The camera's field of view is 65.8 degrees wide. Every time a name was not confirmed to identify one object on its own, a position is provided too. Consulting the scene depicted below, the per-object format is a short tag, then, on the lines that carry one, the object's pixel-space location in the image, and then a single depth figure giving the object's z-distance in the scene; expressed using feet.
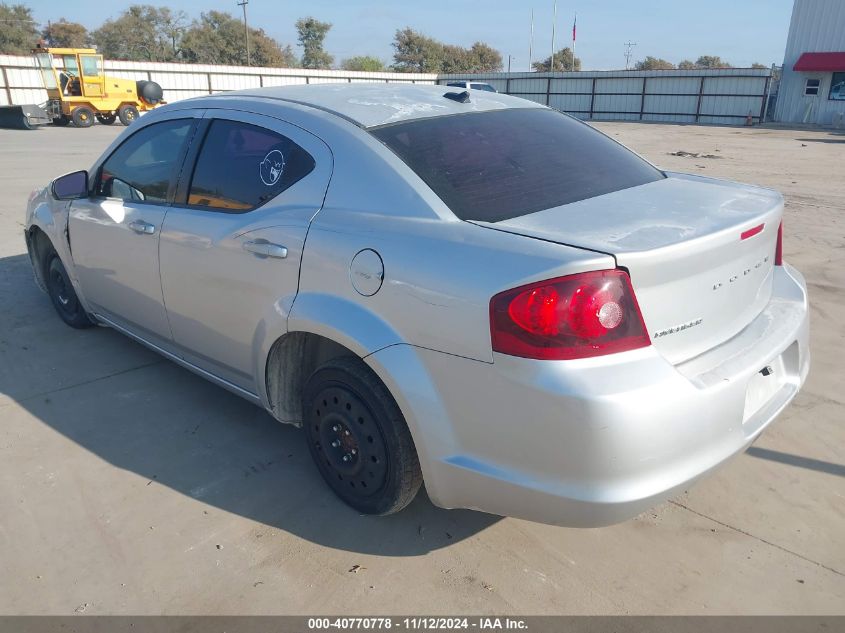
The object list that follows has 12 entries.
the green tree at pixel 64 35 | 225.35
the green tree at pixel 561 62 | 248.52
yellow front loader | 77.46
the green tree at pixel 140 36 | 220.02
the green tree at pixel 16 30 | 187.11
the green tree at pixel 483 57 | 261.44
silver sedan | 6.54
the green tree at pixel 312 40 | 249.14
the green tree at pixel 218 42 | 219.20
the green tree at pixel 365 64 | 246.97
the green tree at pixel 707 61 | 275.51
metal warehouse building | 104.83
